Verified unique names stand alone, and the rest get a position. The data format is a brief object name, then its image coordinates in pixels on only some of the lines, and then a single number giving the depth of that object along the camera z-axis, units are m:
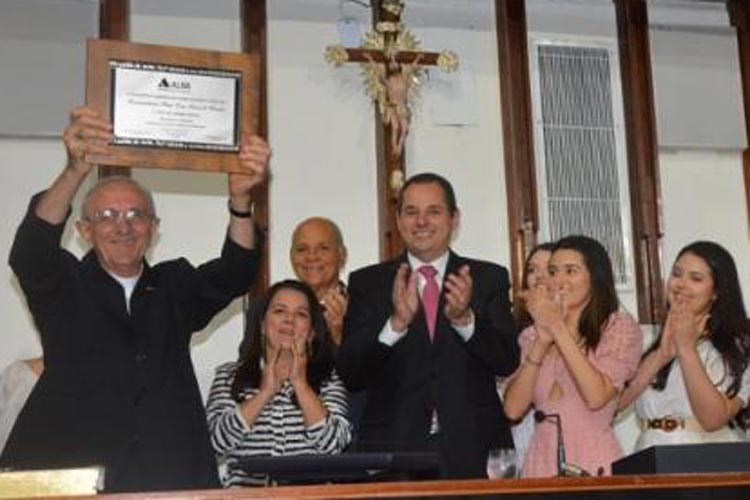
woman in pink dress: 3.28
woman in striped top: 3.30
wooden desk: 2.09
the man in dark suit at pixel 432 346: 3.28
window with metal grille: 5.45
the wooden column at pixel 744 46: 5.70
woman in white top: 3.31
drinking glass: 2.54
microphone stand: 2.48
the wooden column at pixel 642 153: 5.41
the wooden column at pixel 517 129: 5.35
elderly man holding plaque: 2.88
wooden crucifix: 5.01
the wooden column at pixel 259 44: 5.14
